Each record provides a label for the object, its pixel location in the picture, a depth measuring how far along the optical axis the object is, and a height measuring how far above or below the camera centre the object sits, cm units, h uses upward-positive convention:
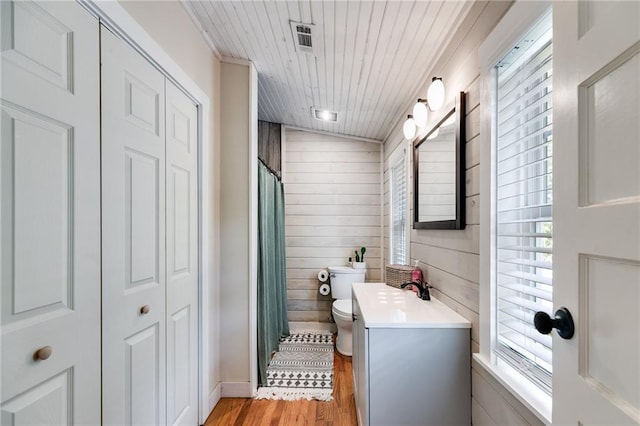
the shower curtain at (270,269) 231 -49
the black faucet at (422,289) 175 -46
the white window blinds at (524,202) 91 +4
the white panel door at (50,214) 75 +0
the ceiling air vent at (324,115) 283 +101
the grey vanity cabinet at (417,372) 130 -71
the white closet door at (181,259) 149 -24
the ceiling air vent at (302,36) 162 +106
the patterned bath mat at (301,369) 213 -132
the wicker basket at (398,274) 205 -44
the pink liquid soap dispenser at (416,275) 194 -41
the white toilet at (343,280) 317 -72
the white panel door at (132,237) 107 -9
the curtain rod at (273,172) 237 +41
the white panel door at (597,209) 51 +1
